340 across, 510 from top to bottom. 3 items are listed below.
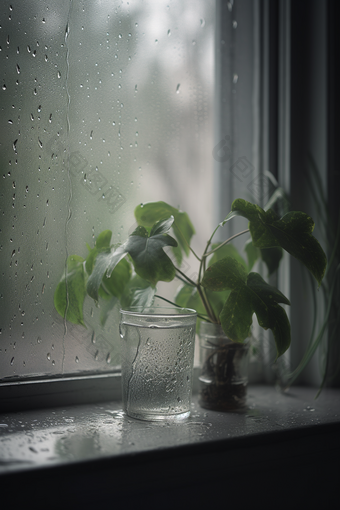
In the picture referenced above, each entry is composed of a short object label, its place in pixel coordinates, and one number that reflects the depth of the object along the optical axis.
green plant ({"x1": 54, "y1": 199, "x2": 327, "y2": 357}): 0.64
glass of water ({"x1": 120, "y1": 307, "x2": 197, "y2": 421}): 0.69
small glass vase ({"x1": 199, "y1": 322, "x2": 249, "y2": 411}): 0.77
